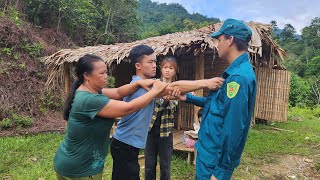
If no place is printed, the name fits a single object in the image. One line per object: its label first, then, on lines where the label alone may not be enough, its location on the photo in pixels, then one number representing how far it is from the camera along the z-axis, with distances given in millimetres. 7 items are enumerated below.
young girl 2519
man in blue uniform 1334
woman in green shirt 1393
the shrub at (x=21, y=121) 6193
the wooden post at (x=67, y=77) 5877
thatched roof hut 4306
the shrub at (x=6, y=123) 5937
